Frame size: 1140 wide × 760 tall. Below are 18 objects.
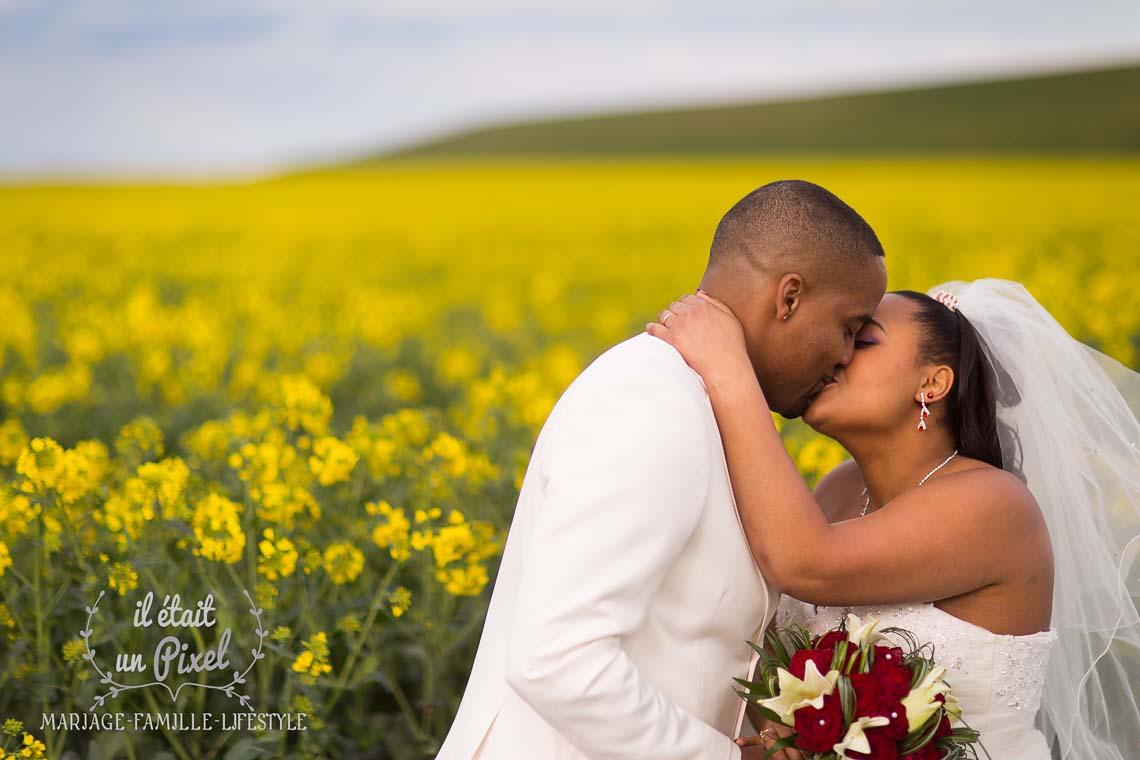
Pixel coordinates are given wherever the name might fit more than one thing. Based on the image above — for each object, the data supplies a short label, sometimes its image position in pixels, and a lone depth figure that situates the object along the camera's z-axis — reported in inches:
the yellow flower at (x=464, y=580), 137.3
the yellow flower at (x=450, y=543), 134.6
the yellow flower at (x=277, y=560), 127.3
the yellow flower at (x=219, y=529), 123.9
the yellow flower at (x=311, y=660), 118.5
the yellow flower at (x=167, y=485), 129.5
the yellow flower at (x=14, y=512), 130.3
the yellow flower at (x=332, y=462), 143.1
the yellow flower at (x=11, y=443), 170.9
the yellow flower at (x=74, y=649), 122.6
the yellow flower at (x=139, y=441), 147.4
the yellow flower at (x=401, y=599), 128.4
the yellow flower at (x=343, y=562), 136.3
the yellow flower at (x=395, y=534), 136.4
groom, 79.4
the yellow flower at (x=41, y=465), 126.4
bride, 92.0
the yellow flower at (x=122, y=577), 122.7
